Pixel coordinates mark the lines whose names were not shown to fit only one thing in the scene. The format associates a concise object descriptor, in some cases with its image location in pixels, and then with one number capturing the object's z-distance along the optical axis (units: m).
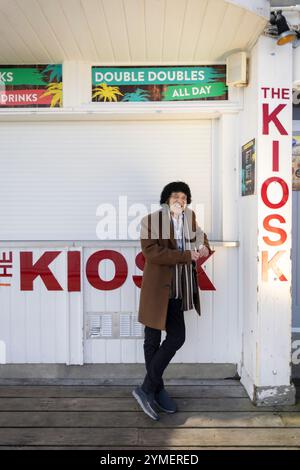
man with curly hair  3.20
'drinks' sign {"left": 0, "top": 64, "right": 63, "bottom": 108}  4.00
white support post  3.48
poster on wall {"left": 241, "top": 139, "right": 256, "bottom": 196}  3.63
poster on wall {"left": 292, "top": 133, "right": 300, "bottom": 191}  4.25
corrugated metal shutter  4.23
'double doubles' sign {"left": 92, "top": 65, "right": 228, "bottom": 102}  3.98
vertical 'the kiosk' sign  3.49
